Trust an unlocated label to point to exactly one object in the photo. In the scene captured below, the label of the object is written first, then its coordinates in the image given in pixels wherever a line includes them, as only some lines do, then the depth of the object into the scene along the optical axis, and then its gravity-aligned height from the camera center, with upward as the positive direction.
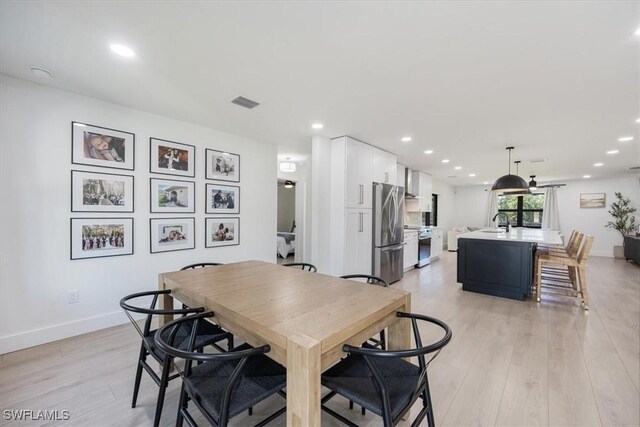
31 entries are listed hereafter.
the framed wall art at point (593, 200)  8.02 +0.43
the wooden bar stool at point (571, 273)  3.53 -0.85
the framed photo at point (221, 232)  3.70 -0.31
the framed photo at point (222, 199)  3.70 +0.15
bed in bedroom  7.54 -0.96
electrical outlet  2.66 -0.88
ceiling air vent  2.71 +1.11
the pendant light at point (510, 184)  4.40 +0.48
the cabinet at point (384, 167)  4.61 +0.81
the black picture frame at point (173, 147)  3.17 +0.64
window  9.23 +0.15
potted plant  7.47 -0.10
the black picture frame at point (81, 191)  2.65 +0.17
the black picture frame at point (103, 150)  2.67 +0.63
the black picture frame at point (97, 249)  2.66 -0.30
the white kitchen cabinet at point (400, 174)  6.11 +0.86
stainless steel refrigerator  4.52 -0.36
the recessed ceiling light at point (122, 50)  1.87 +1.12
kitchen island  3.85 -0.76
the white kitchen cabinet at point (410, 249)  5.75 -0.82
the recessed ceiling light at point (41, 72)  2.20 +1.13
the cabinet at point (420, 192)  6.88 +0.52
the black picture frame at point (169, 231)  3.18 -0.30
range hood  6.47 +0.67
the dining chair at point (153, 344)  1.45 -0.83
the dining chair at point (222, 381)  1.05 -0.82
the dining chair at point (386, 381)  1.06 -0.81
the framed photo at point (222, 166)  3.70 +0.62
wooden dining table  1.00 -0.51
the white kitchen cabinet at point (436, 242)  7.10 -0.84
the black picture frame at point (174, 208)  3.17 +0.15
